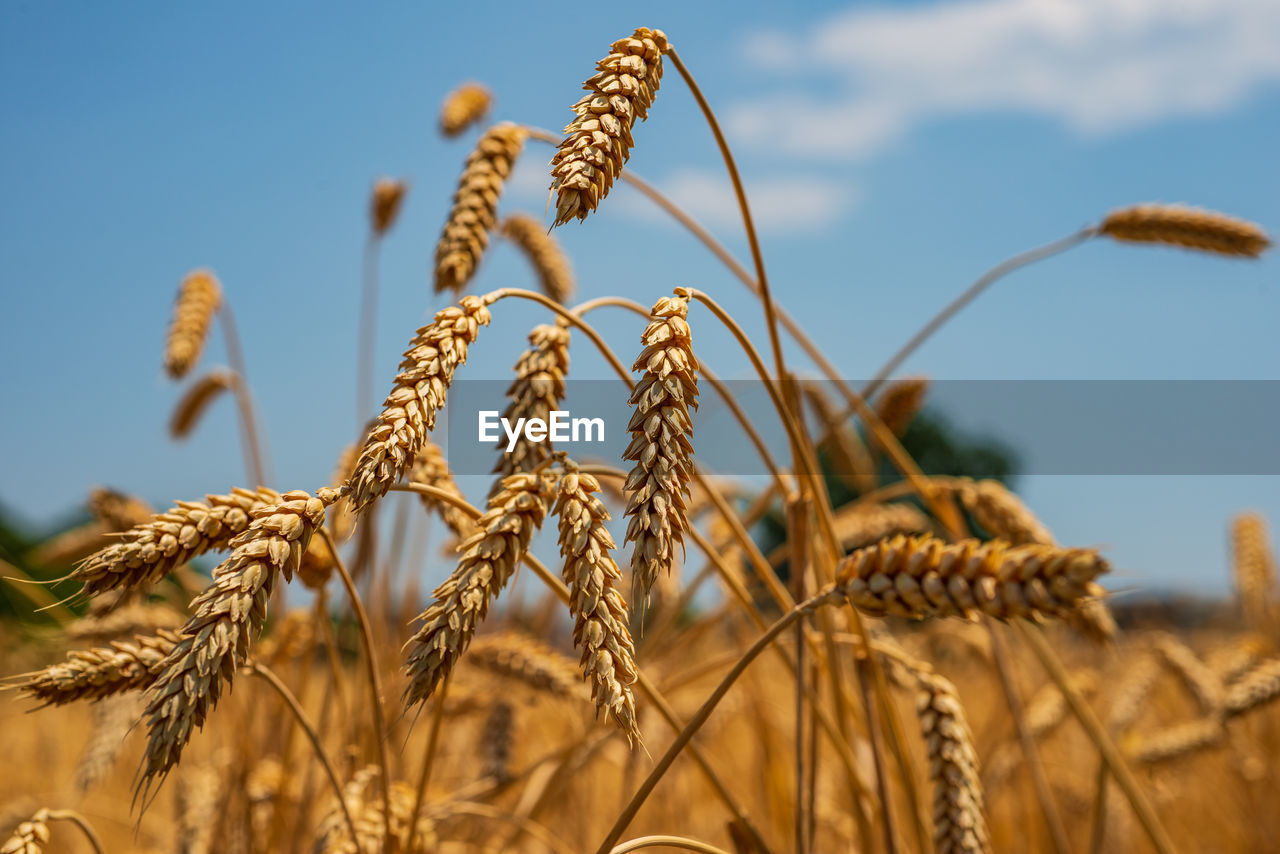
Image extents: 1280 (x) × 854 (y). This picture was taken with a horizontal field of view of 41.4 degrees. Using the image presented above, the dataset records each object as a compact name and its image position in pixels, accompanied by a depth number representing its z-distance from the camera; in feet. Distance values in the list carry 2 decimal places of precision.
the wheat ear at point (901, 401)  5.89
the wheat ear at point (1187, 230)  3.05
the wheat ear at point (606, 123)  1.59
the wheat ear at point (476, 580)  1.47
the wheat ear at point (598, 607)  1.47
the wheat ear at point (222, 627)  1.44
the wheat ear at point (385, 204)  6.98
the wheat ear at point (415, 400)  1.48
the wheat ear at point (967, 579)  1.48
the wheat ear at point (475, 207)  2.06
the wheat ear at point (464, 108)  5.70
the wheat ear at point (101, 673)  1.81
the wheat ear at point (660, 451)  1.46
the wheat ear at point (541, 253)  6.05
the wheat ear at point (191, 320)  3.34
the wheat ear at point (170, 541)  1.64
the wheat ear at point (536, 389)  1.81
